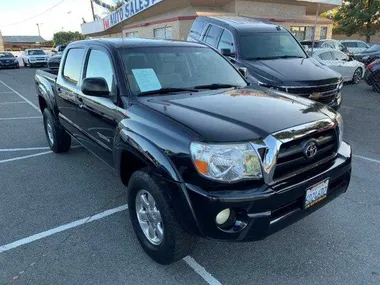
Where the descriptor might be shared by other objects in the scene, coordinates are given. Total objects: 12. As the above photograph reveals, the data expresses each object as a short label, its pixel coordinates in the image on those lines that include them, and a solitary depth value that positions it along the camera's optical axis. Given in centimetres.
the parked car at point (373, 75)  1026
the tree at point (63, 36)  7626
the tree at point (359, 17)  3206
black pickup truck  228
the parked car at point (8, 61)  3002
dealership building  1889
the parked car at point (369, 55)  1539
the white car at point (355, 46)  2079
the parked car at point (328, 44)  1529
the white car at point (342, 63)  1217
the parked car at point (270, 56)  616
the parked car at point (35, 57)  3079
